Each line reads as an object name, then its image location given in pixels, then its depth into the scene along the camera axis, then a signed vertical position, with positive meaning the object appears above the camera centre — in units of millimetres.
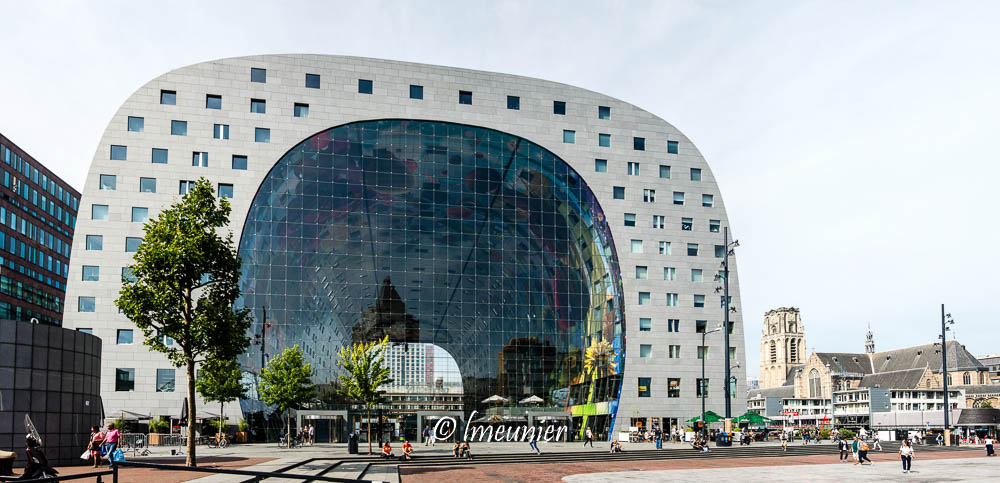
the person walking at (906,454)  34906 -5528
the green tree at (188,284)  32906 +2230
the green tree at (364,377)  49969 -2808
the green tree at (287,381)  56250 -3473
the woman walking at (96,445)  29241 -4178
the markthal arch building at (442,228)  61844 +9184
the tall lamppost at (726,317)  53325 +1078
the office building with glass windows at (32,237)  89938 +12558
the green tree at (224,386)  53094 -3628
